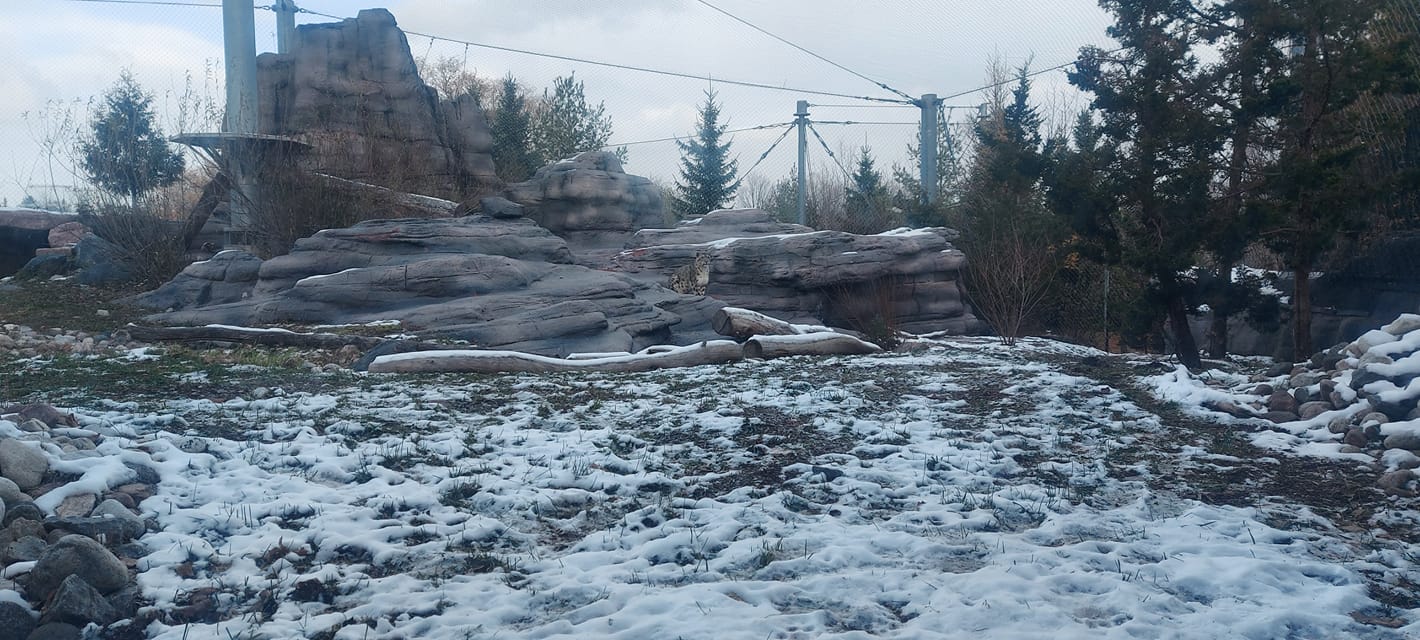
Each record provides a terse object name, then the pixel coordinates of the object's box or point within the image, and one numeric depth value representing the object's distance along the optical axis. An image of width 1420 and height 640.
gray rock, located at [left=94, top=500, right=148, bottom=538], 3.80
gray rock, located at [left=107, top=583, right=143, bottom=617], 3.15
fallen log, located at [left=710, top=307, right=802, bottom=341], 10.50
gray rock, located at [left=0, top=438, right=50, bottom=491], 4.05
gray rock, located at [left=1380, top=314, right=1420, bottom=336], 6.11
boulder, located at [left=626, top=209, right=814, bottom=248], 16.86
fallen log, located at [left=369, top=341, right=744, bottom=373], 8.18
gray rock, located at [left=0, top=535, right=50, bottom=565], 3.41
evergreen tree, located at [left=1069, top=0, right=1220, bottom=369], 8.39
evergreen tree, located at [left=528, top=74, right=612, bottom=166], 29.77
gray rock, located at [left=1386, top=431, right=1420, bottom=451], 4.89
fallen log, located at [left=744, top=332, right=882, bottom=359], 9.62
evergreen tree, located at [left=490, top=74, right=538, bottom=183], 25.78
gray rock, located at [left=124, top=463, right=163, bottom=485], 4.33
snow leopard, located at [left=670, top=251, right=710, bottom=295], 15.11
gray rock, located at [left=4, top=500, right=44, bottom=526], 3.73
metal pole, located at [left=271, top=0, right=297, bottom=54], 21.34
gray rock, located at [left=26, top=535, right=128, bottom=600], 3.20
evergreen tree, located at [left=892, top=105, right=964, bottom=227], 17.53
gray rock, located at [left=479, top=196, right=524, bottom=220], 14.34
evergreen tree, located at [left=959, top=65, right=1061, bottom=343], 13.01
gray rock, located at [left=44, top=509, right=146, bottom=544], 3.68
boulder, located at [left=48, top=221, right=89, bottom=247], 18.95
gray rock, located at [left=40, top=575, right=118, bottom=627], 3.00
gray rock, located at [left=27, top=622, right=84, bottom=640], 2.94
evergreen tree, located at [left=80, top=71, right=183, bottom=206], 15.59
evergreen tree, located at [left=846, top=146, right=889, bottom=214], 21.54
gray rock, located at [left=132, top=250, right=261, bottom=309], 13.16
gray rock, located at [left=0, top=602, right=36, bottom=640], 2.94
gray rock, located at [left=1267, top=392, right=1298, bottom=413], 6.11
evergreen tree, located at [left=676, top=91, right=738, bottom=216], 27.31
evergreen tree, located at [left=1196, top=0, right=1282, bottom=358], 8.20
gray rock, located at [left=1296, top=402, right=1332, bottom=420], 5.88
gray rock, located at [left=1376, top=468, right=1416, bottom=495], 4.45
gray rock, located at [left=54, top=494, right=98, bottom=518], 3.87
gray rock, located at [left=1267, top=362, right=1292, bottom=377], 7.25
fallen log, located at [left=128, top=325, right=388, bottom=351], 9.87
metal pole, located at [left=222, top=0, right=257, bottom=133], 15.23
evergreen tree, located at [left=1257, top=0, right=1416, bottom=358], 7.77
